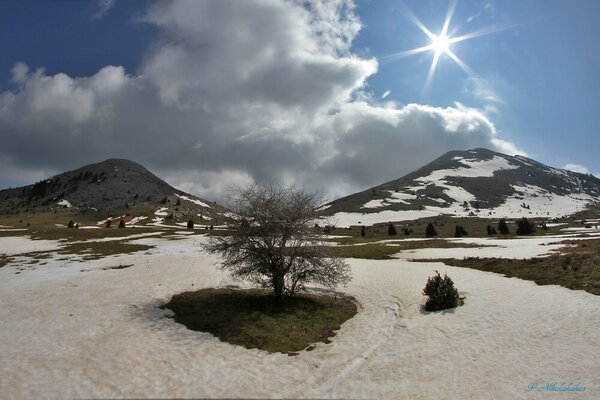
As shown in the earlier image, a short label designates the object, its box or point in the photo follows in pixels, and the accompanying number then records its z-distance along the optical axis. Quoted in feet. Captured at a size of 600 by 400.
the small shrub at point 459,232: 290.15
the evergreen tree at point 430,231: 313.85
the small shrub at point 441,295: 76.28
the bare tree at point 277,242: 80.23
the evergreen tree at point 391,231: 346.66
